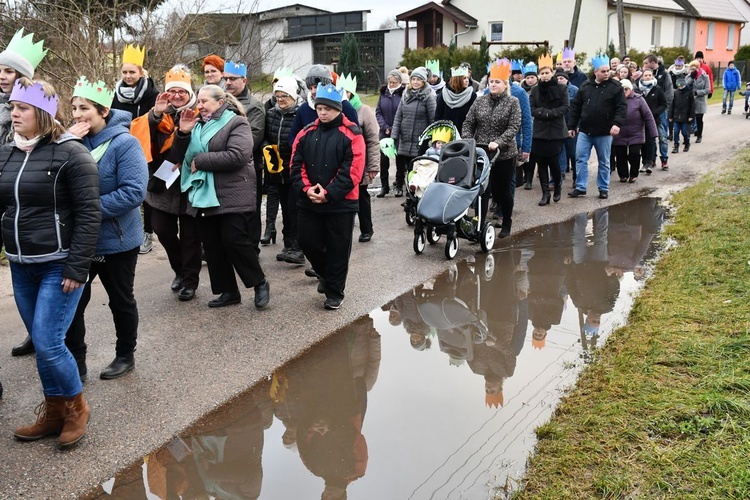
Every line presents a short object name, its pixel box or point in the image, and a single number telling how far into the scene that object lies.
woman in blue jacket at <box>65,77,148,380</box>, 4.58
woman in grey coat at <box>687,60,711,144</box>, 17.30
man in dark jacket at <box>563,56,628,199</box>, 11.32
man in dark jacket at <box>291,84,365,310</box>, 6.20
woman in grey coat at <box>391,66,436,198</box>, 10.85
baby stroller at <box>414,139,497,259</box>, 7.99
